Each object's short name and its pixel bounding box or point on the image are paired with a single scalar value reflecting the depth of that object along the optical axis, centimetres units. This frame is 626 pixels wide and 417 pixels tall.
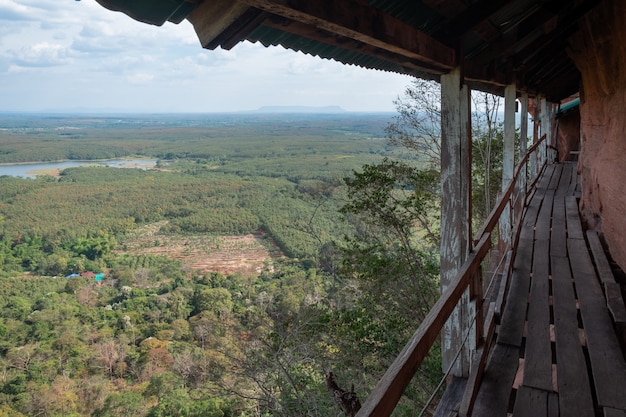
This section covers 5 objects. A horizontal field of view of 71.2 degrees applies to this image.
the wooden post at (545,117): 988
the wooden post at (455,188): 297
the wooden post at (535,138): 827
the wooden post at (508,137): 545
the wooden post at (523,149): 558
